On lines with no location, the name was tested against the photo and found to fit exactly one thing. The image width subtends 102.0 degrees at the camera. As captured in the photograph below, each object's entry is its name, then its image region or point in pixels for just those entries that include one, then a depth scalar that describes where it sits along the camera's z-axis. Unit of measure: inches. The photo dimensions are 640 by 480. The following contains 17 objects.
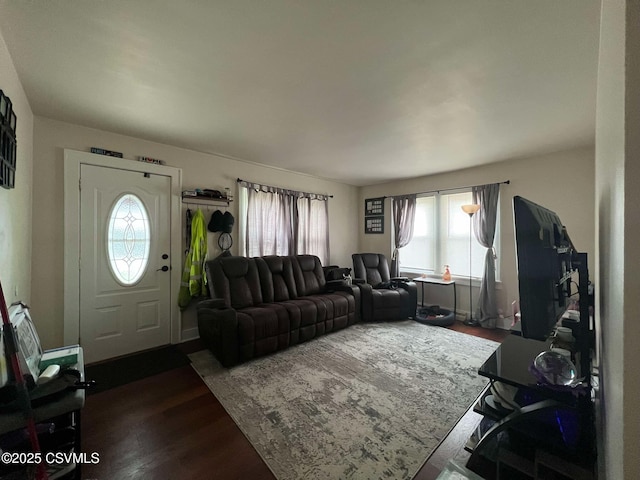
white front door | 107.0
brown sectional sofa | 104.5
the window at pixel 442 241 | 166.1
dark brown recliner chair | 155.9
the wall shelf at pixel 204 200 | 131.9
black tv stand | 37.1
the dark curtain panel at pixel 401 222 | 189.4
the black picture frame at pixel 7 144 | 55.7
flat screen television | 33.9
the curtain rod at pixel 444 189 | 161.1
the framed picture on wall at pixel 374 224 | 210.5
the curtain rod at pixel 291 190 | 149.6
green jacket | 128.0
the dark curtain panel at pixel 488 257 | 149.4
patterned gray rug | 60.8
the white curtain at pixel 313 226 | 179.0
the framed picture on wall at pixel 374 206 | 209.9
